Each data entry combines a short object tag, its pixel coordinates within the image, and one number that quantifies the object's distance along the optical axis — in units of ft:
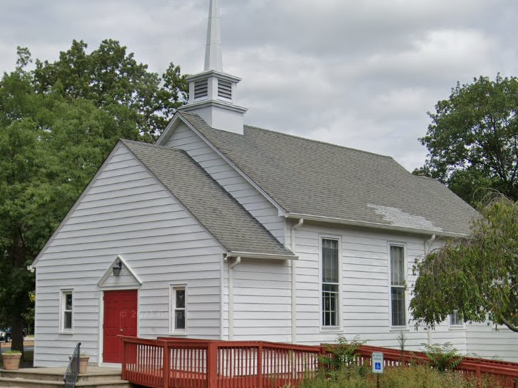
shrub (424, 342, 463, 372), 49.70
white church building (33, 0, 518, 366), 61.77
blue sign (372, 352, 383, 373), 45.06
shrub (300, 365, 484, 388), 46.39
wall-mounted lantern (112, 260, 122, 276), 67.76
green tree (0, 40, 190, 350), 96.48
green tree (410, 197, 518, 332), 55.01
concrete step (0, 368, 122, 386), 57.57
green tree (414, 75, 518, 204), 147.64
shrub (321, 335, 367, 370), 53.88
